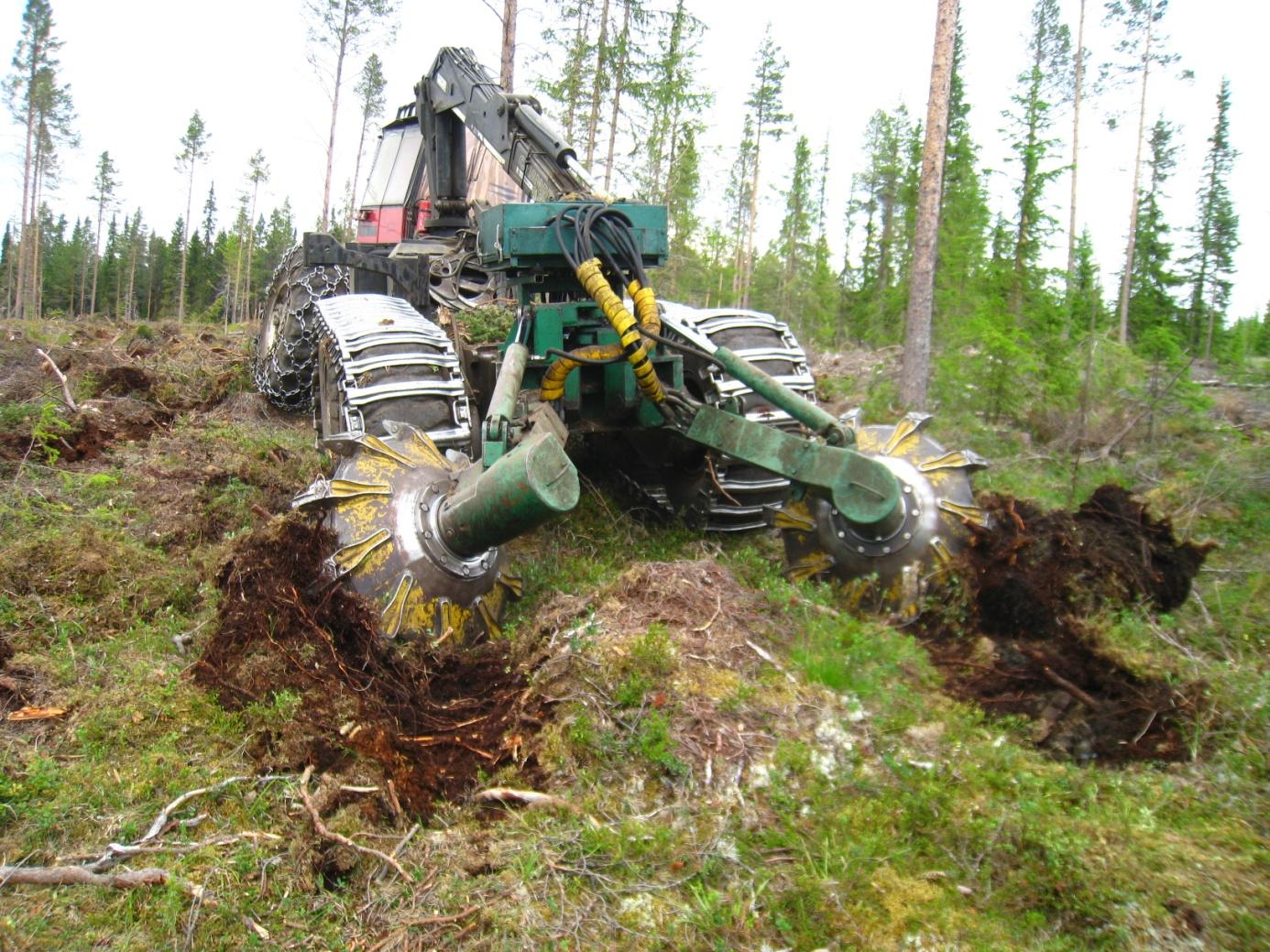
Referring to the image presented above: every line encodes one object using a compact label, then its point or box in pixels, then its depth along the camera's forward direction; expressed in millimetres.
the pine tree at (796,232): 36656
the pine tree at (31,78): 37312
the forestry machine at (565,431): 4098
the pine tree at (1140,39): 27422
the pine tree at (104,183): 56719
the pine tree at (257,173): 51219
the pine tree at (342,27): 34188
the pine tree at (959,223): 15625
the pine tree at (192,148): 51031
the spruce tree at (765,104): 35500
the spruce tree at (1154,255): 26797
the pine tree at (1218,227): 32250
